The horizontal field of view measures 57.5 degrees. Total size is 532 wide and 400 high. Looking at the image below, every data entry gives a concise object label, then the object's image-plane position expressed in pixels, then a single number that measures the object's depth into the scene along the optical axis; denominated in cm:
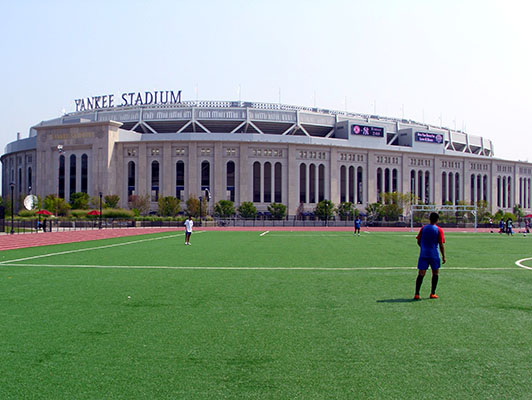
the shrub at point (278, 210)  8819
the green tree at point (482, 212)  8692
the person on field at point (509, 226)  4550
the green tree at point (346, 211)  9169
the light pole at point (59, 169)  9116
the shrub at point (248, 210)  8650
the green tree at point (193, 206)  8356
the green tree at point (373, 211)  9244
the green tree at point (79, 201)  8519
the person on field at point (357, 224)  3964
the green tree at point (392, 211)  8925
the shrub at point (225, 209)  8525
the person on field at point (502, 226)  4999
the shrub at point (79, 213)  7200
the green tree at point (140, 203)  8525
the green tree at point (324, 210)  8989
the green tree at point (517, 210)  10850
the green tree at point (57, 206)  7594
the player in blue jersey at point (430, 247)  980
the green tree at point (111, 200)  8575
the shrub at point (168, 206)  8312
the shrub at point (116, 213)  6938
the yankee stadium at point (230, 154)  9219
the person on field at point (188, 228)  2672
